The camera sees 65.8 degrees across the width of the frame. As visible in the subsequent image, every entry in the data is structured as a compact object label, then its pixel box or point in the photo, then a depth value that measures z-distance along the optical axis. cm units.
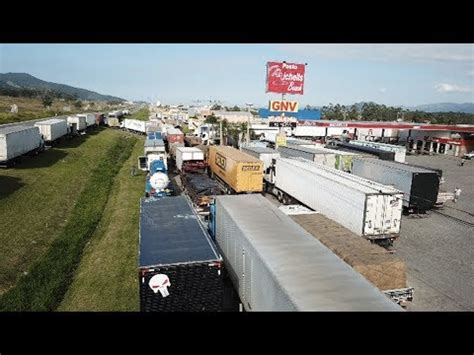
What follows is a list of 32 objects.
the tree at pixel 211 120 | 9672
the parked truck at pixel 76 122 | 5684
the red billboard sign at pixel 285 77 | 4300
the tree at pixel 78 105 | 15384
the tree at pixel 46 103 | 12001
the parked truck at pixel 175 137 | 4378
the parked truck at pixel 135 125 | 7238
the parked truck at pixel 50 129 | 4338
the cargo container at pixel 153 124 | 6235
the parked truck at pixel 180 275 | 1023
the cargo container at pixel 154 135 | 4003
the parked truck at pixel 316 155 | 3009
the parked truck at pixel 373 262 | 1204
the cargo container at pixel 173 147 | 4000
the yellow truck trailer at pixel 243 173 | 2581
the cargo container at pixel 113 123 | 8619
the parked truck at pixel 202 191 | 2285
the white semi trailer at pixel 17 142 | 3073
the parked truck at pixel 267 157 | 3000
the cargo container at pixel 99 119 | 8096
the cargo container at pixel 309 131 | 6925
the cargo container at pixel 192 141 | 4731
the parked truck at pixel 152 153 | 3073
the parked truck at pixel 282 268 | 748
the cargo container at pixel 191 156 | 3114
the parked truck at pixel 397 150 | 4166
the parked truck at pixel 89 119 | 6552
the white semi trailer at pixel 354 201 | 1767
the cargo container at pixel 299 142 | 4434
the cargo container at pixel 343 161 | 3175
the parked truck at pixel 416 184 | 2409
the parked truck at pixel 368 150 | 3843
